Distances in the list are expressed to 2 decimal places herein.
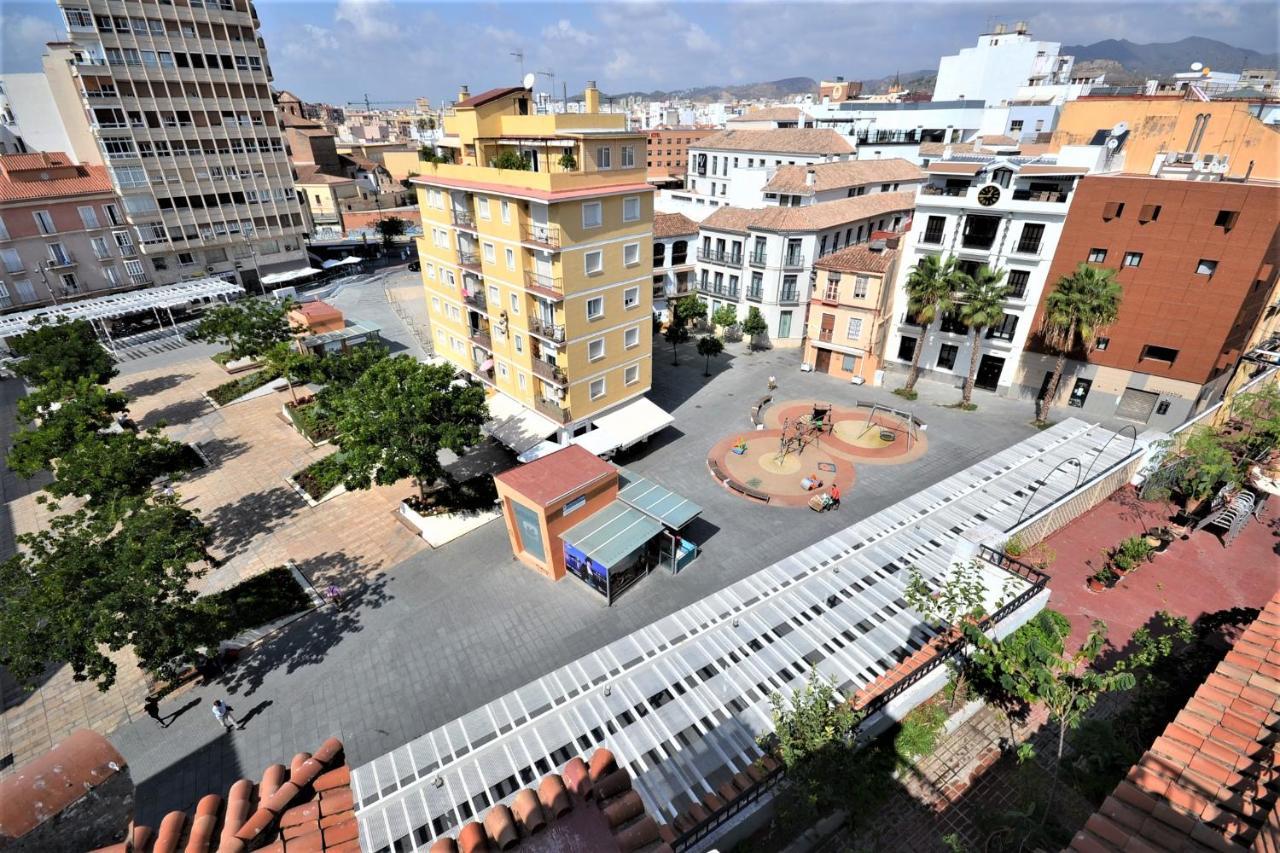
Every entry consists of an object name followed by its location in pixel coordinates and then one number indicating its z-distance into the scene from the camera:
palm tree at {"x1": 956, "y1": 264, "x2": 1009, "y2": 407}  37.88
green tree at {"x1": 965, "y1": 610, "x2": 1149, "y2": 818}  15.95
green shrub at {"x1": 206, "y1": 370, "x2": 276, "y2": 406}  45.06
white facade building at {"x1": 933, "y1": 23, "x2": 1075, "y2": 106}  100.69
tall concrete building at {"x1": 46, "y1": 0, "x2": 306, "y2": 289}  54.62
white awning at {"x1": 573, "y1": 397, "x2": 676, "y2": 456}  33.81
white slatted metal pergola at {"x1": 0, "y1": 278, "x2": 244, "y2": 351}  49.47
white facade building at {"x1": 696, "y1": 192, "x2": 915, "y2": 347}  48.94
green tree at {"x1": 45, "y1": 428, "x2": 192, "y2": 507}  24.42
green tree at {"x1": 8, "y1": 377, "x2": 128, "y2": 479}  27.55
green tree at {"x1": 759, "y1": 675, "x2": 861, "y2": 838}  13.20
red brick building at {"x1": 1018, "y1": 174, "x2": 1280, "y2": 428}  32.19
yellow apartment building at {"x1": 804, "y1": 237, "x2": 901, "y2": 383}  42.53
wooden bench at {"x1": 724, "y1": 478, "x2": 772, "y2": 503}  32.19
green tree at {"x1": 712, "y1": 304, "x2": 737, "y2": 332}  52.22
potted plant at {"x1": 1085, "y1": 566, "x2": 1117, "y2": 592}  25.58
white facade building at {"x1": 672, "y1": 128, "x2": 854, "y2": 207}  62.55
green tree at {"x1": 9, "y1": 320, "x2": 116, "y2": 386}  37.03
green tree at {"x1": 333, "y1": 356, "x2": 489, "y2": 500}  26.95
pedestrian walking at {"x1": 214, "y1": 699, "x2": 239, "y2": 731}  20.20
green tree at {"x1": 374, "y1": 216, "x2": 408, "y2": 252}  91.62
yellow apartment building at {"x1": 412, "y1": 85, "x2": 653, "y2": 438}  30.09
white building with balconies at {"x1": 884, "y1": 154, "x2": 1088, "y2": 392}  37.53
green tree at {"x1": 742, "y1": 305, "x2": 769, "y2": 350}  51.94
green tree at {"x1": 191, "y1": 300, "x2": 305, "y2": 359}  42.34
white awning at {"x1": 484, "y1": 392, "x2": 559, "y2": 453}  33.84
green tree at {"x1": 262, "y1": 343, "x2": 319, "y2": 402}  38.16
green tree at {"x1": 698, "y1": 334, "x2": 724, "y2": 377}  48.75
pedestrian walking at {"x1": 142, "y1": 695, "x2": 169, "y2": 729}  20.67
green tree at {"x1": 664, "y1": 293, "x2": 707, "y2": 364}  50.62
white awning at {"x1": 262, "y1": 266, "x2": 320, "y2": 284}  68.06
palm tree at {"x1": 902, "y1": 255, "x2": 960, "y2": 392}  39.59
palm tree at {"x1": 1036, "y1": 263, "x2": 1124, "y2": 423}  34.41
